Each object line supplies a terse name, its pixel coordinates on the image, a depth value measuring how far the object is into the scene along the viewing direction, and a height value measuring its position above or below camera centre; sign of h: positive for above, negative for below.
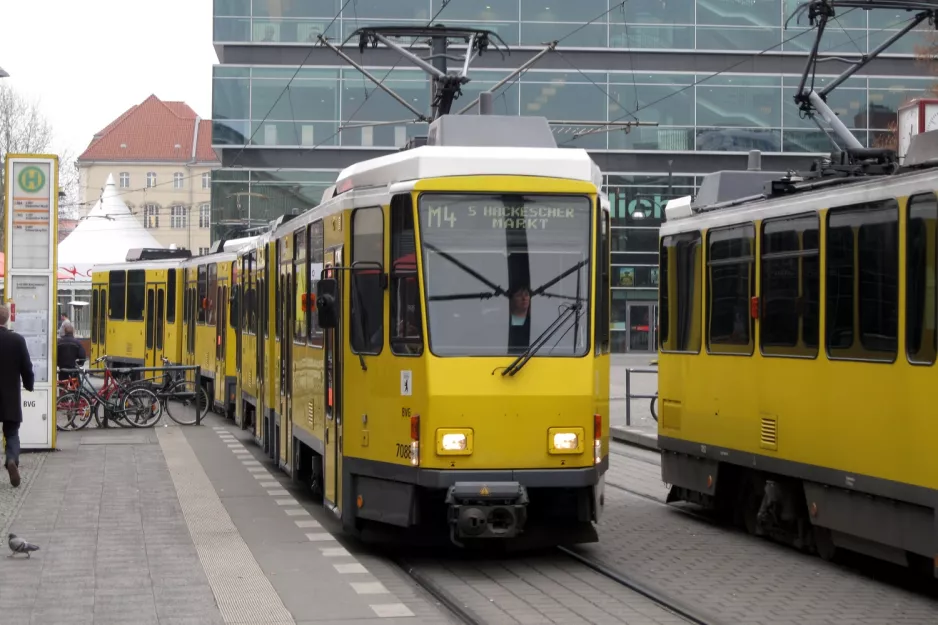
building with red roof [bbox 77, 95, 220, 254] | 117.19 +11.56
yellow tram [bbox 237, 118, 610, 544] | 11.07 -0.22
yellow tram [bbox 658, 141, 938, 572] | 9.94 -0.35
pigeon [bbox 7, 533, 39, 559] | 11.24 -1.71
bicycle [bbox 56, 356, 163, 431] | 25.61 -1.53
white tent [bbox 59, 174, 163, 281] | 57.47 +2.78
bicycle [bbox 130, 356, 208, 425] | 27.02 -1.45
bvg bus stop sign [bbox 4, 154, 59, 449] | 20.23 +0.53
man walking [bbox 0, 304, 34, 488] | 15.28 -0.64
